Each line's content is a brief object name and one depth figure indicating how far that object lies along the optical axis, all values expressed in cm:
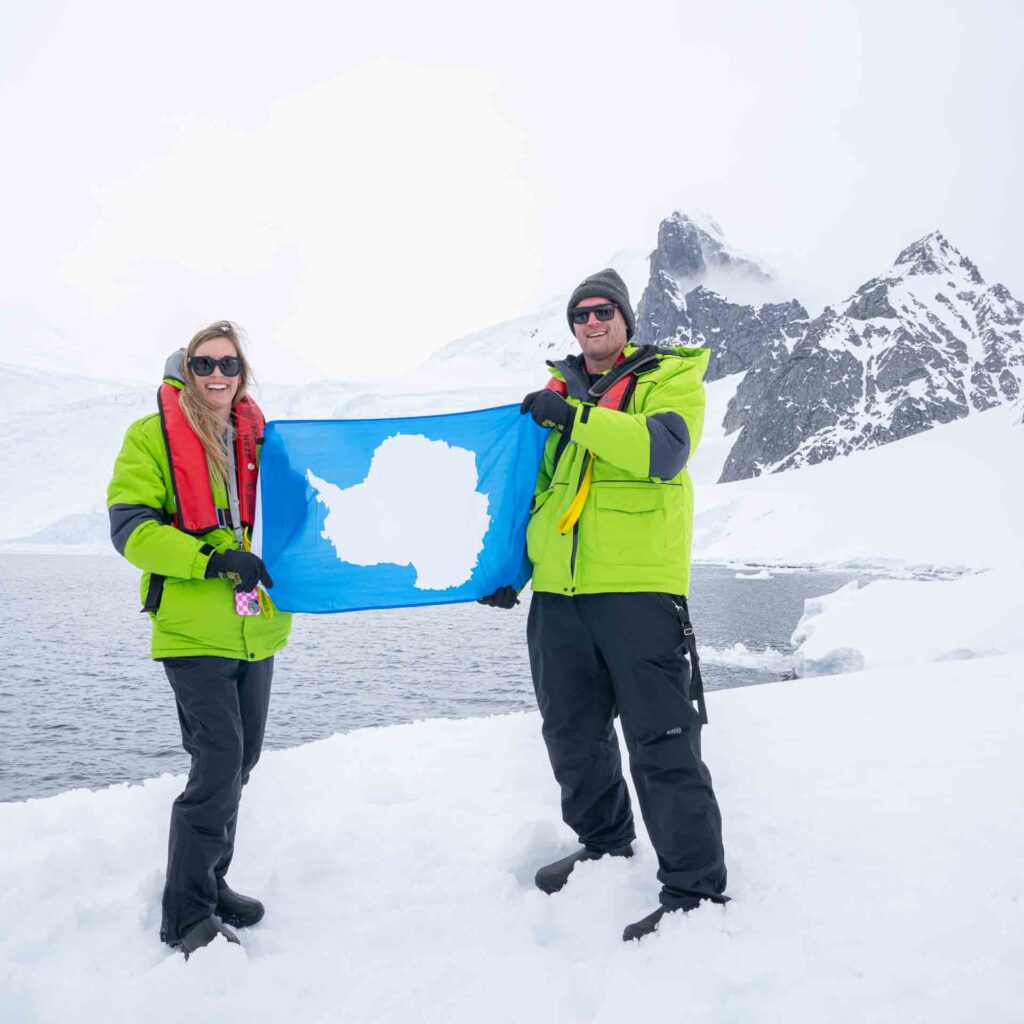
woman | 292
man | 299
